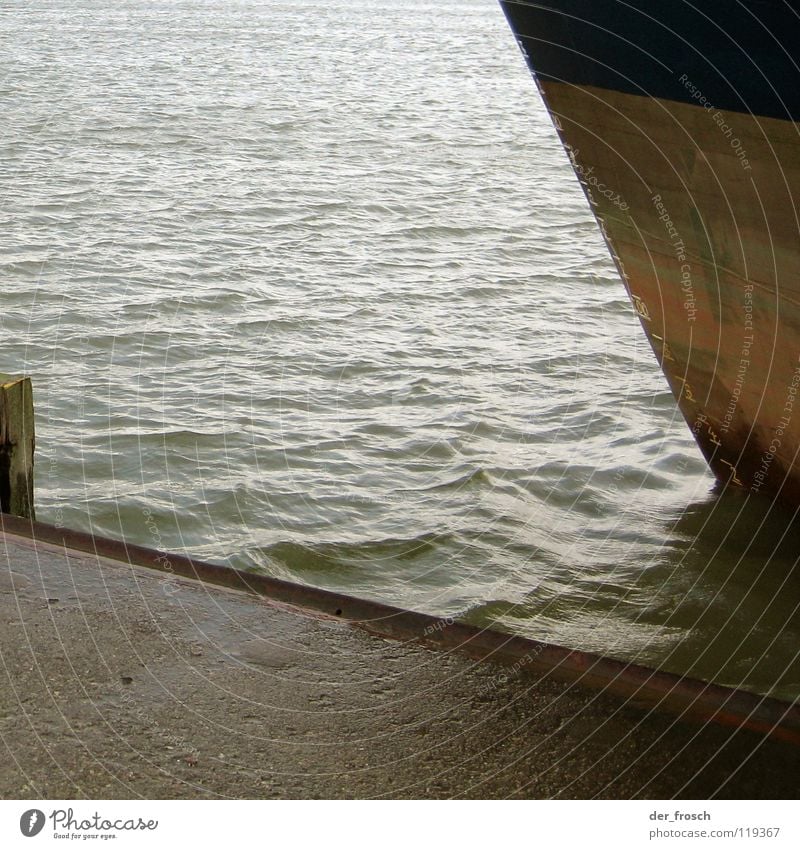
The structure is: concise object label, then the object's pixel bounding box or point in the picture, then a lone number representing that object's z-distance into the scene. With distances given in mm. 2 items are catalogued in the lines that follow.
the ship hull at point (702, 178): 4383
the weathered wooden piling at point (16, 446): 4375
